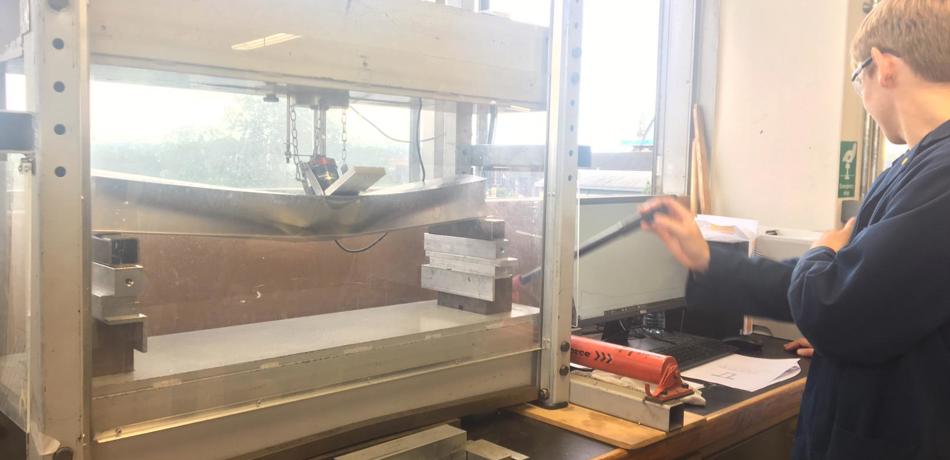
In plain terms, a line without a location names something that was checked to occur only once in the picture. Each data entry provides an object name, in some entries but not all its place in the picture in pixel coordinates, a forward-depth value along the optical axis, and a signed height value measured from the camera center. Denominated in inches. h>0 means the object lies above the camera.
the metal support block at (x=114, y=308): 36.3 -6.4
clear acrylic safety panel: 38.2 -5.7
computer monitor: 73.1 -8.3
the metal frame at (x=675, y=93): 108.3 +15.2
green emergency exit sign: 96.3 +4.2
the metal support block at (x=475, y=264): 55.2 -5.6
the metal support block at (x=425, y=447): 42.8 -15.2
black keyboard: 76.1 -16.3
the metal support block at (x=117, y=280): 36.2 -5.0
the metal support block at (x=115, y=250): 35.9 -3.5
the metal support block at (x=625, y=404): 52.0 -15.2
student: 40.7 -4.7
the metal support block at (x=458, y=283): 55.4 -7.1
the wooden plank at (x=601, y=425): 50.1 -16.4
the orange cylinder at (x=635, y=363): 53.7 -12.8
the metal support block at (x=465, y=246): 55.6 -4.3
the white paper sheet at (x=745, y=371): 69.3 -17.1
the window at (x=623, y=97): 109.6 +14.5
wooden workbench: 50.3 -17.2
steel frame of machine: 32.7 +0.6
